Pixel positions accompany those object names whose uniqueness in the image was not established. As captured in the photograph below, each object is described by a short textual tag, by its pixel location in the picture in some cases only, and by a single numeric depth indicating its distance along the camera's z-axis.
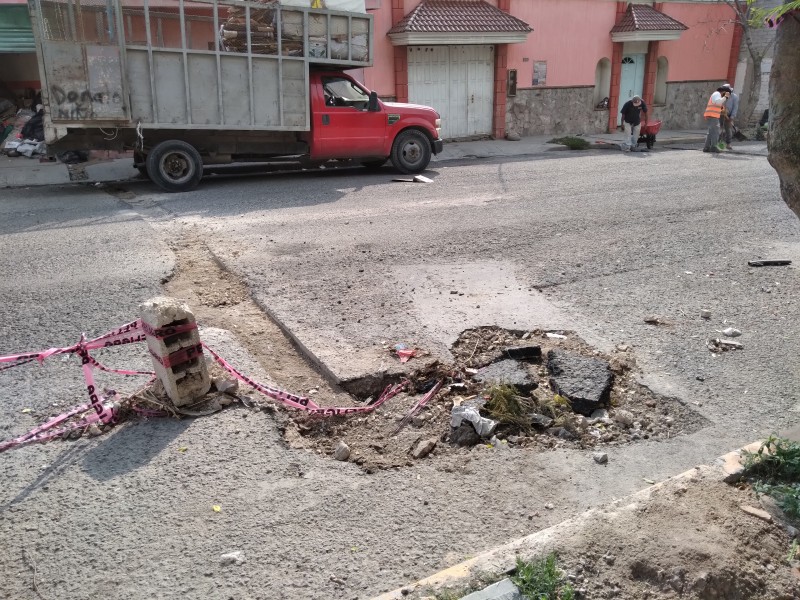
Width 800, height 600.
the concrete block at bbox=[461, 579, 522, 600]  2.63
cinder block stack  3.98
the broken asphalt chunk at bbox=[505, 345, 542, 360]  4.90
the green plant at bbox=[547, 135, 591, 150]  19.17
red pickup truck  11.59
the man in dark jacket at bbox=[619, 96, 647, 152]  17.30
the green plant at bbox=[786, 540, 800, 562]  2.90
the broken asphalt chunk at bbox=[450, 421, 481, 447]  3.97
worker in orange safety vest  16.33
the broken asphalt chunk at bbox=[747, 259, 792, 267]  7.24
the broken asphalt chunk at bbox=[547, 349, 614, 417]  4.32
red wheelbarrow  18.06
